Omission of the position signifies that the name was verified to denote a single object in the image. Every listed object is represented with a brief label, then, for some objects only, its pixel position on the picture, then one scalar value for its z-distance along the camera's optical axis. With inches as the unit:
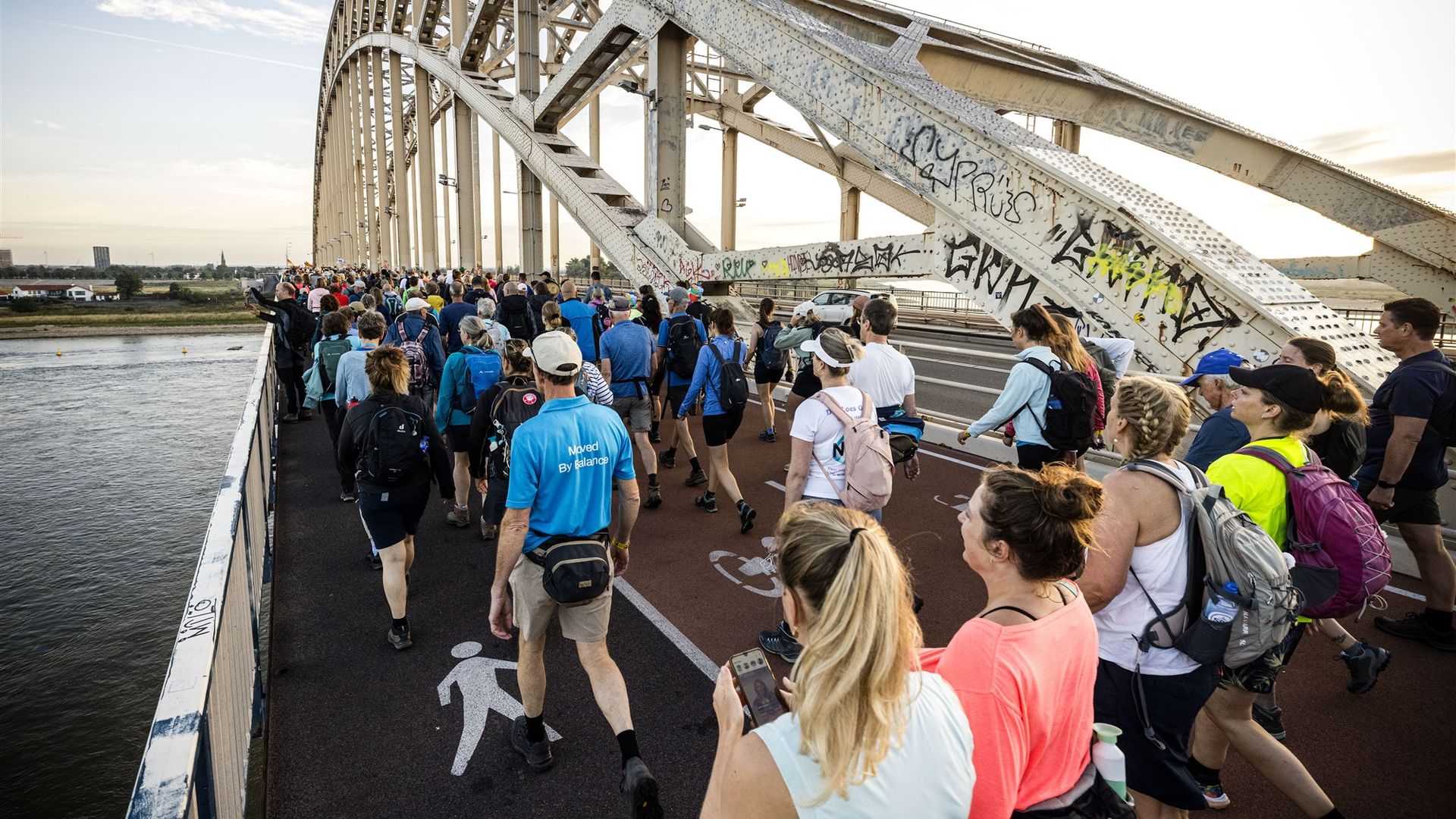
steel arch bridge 285.4
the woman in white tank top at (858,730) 50.2
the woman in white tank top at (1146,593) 91.8
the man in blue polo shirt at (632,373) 272.4
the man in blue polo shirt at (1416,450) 162.1
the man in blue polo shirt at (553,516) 128.0
